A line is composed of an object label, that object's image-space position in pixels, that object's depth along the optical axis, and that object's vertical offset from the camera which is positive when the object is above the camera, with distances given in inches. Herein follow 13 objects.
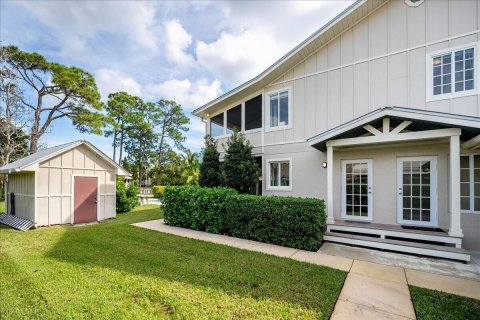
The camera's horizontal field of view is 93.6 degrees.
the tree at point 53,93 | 693.9 +248.0
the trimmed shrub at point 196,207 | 299.3 -60.6
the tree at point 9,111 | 656.4 +164.2
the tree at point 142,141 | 1304.1 +142.8
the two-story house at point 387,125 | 235.5 +45.2
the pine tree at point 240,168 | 356.2 -5.4
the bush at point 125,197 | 524.1 -78.8
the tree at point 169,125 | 1413.6 +254.7
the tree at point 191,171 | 823.7 -24.1
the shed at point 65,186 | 363.3 -38.6
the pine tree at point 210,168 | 408.2 -6.2
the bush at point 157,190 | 902.1 -105.6
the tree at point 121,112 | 1206.9 +289.4
